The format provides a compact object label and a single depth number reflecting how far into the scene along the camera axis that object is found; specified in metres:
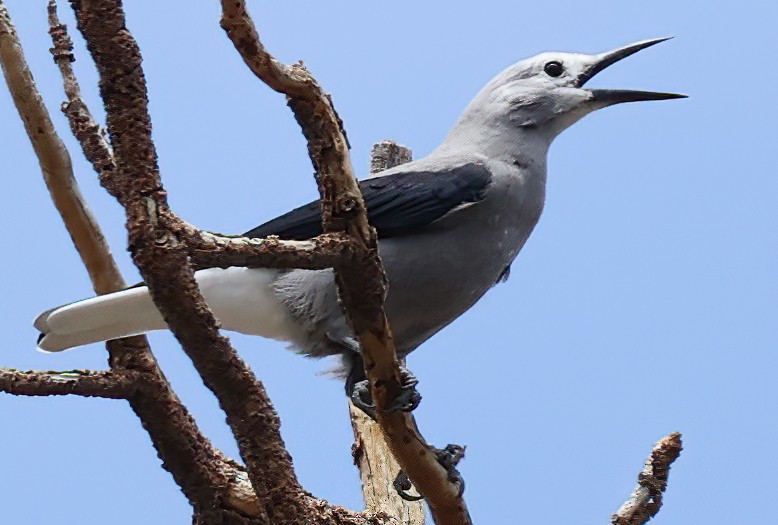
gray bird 4.61
